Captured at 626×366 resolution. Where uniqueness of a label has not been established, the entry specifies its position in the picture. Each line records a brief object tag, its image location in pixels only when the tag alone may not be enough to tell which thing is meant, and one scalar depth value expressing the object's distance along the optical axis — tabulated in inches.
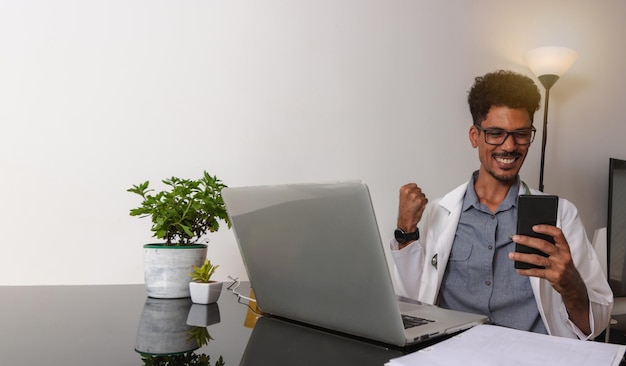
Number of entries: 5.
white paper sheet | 29.4
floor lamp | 115.8
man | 68.9
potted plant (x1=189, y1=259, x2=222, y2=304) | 52.6
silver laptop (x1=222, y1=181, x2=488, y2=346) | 33.6
